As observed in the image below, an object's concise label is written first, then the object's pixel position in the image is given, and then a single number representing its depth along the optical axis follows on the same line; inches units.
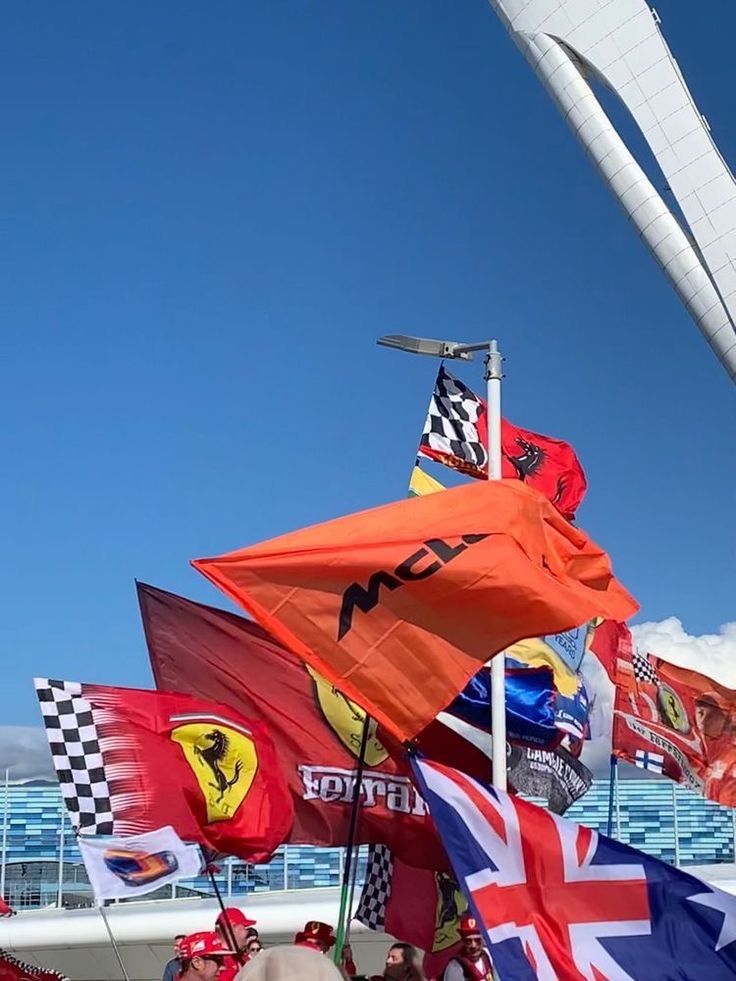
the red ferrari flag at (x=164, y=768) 346.3
